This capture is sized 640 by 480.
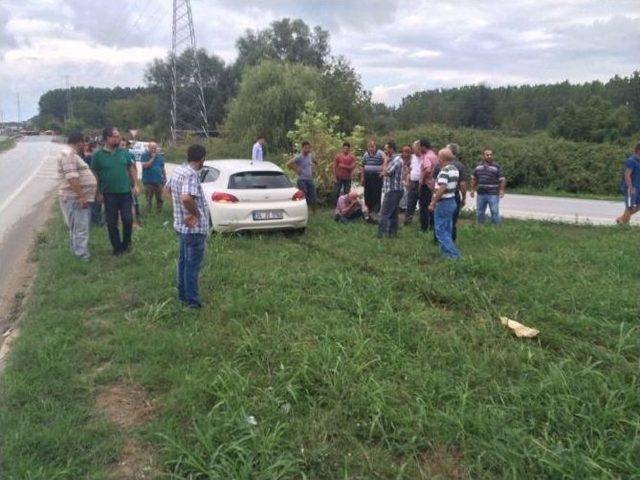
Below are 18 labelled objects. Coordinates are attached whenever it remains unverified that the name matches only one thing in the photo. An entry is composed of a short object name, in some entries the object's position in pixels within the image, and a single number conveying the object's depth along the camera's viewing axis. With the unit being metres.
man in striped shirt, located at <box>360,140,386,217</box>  12.26
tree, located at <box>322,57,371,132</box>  31.84
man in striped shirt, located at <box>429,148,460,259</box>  7.89
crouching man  12.06
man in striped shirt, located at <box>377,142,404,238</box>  9.80
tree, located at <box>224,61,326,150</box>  30.00
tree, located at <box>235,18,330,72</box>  54.06
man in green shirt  8.30
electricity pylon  53.31
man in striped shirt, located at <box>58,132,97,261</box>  7.82
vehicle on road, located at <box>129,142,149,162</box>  34.60
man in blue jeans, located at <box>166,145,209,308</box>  5.82
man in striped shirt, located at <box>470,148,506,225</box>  11.04
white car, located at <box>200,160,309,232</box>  9.60
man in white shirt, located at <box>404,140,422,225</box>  10.86
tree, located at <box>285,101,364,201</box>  15.05
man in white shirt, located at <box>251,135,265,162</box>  16.55
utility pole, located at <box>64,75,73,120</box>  119.44
